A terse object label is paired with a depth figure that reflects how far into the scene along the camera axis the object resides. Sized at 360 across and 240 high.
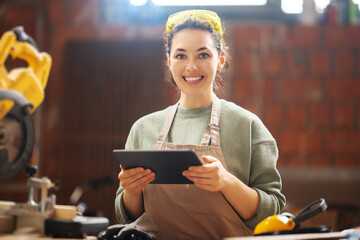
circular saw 1.65
